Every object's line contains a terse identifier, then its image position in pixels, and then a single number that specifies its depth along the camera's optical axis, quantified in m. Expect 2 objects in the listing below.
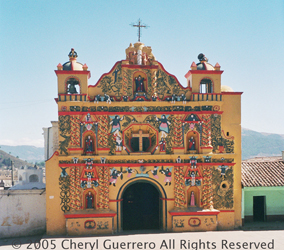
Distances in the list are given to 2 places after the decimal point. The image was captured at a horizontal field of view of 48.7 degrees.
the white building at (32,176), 28.38
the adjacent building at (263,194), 21.20
